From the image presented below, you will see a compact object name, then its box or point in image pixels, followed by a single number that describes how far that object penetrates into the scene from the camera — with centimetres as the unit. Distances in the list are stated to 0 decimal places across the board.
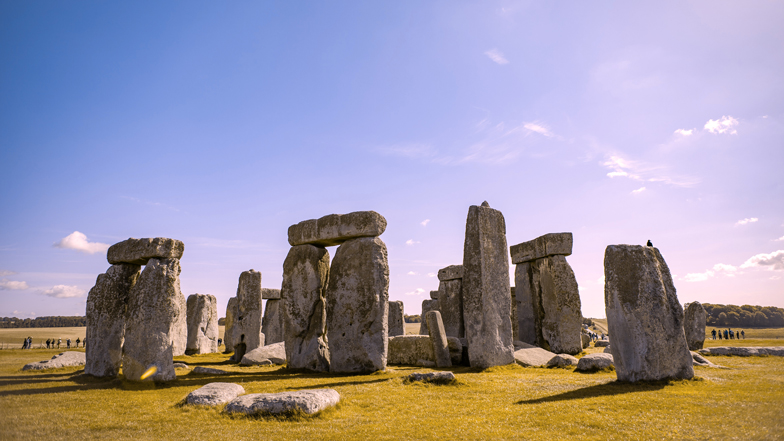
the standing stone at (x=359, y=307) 913
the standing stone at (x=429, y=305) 2027
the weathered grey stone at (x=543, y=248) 1384
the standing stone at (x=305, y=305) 1018
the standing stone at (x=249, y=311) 1427
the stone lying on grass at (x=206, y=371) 946
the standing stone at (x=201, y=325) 1823
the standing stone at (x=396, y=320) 1977
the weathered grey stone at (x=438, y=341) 1037
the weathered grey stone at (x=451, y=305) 1592
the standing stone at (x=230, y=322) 1727
